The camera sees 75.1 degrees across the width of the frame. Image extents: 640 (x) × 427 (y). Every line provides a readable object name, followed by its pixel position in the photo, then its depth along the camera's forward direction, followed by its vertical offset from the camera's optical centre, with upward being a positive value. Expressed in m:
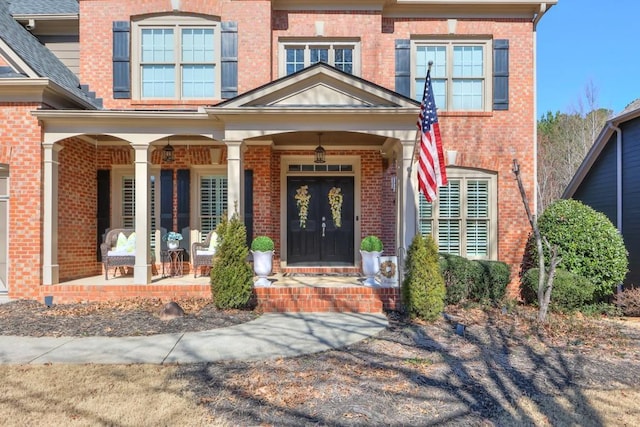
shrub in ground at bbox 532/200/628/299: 8.35 -0.71
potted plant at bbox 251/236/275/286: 7.60 -0.86
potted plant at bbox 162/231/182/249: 9.36 -0.66
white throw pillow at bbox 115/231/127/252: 8.89 -0.70
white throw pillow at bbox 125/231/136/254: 8.81 -0.71
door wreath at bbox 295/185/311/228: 10.17 +0.23
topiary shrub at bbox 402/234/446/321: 6.55 -1.15
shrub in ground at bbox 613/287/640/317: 8.00 -1.75
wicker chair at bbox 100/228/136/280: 8.45 -0.99
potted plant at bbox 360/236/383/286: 7.79 -0.89
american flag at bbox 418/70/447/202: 6.88 +0.99
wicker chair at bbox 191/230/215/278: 8.80 -0.98
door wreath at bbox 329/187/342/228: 10.16 +0.18
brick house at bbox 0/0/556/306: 9.51 +2.52
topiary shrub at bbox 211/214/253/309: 6.89 -1.02
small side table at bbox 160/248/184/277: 9.50 -1.14
